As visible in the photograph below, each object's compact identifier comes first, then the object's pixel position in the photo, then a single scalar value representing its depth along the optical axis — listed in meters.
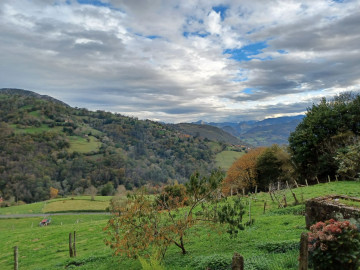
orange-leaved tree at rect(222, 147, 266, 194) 56.13
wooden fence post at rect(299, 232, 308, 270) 7.04
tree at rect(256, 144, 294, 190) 53.22
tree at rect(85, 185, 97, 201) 120.40
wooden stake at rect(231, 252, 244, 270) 6.19
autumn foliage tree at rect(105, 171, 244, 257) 11.69
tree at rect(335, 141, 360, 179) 21.42
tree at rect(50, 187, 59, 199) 118.31
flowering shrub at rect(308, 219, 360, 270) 7.41
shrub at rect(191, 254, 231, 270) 10.55
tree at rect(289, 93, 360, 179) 43.06
